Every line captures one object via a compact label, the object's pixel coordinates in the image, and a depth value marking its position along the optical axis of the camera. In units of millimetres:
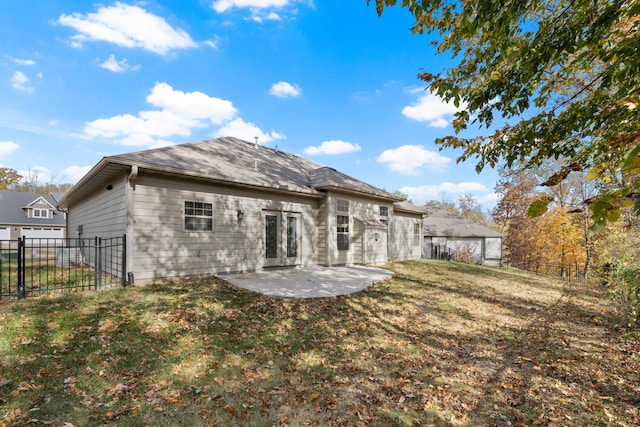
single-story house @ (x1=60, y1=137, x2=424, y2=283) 7836
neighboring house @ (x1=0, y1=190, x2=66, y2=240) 26362
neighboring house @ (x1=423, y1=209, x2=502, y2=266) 25844
